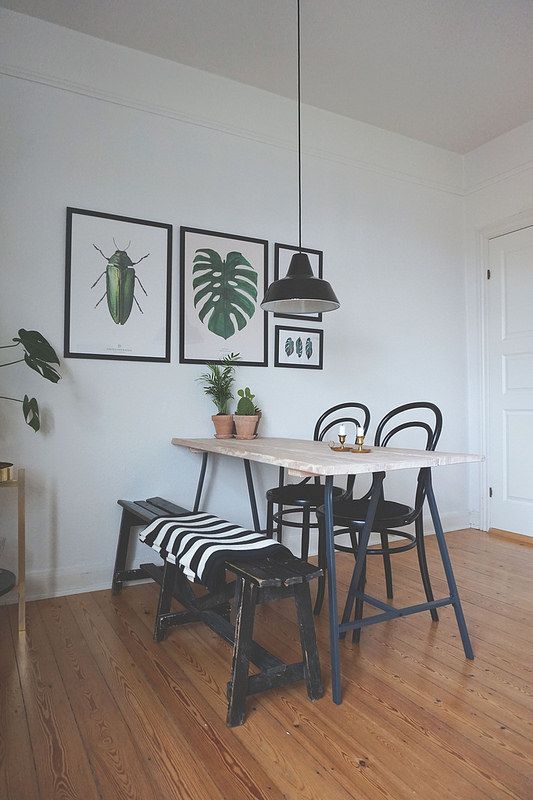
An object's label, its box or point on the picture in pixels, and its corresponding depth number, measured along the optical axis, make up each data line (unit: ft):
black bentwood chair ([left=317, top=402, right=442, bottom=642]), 6.81
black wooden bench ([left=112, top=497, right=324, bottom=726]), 5.13
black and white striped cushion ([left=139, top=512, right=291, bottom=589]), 5.56
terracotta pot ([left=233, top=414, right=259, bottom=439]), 9.08
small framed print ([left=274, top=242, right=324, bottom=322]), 10.80
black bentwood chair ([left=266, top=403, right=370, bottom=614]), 7.88
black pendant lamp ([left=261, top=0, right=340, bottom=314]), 7.41
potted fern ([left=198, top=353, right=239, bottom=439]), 9.37
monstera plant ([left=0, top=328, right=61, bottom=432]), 7.49
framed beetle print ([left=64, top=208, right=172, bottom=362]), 8.79
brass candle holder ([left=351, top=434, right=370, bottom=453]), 6.93
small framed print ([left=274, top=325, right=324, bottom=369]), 10.80
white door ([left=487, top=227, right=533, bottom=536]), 12.29
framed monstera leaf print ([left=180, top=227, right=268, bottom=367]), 9.80
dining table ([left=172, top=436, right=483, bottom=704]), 5.45
